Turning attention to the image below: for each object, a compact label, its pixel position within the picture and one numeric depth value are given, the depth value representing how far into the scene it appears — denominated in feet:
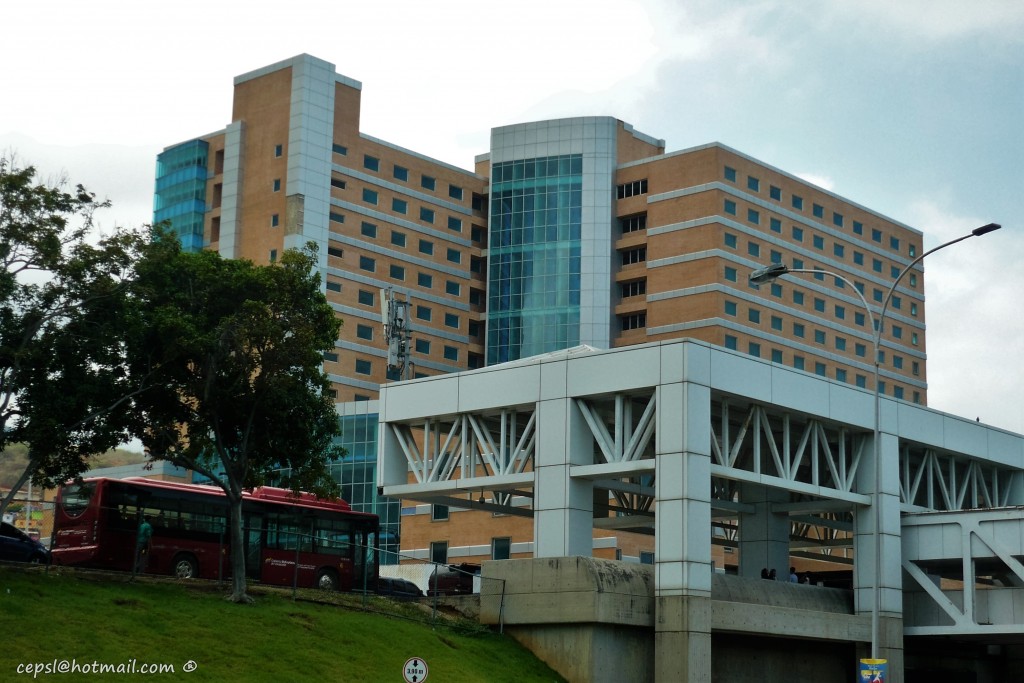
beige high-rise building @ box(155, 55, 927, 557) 360.28
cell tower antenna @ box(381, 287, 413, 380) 246.88
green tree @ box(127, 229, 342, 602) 129.08
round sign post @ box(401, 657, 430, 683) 83.56
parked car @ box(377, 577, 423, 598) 167.07
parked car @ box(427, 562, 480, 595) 172.59
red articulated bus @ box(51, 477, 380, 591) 137.39
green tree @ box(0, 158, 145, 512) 120.78
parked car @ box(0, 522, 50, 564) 137.49
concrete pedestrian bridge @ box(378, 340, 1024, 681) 137.90
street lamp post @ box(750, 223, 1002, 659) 121.29
